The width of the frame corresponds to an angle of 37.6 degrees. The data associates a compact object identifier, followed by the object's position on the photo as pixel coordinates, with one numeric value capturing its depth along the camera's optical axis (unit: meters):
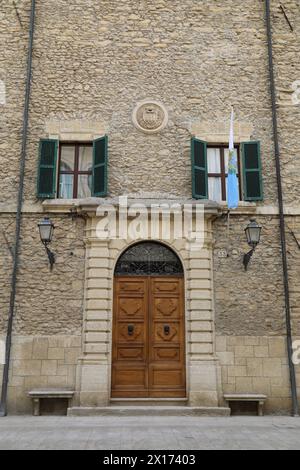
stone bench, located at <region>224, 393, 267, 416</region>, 8.80
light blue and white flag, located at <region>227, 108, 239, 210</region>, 9.30
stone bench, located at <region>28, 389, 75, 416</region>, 8.70
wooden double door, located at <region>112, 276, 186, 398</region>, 9.15
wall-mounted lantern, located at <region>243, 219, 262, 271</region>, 9.20
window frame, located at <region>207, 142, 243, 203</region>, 10.38
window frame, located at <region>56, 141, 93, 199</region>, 10.27
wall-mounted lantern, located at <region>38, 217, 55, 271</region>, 9.17
